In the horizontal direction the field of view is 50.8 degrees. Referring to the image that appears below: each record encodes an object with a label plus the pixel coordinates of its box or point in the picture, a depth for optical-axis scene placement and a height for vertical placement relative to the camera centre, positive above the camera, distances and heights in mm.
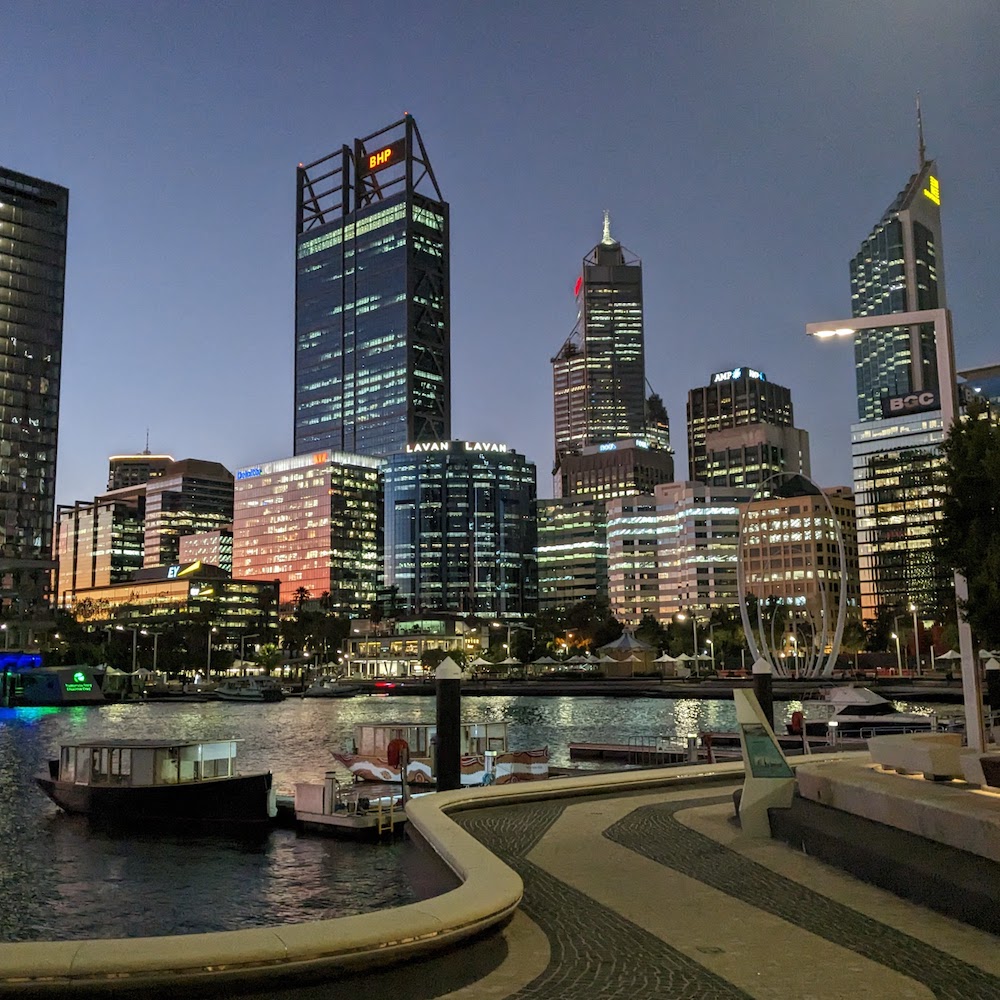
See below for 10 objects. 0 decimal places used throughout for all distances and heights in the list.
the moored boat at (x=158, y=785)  33906 -5041
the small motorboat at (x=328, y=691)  173875 -9580
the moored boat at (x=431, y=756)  38500 -4807
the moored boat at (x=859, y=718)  55438 -5502
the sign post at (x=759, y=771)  19578 -2713
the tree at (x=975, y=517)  18234 +1989
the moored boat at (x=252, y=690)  155125 -8471
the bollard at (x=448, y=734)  29188 -2830
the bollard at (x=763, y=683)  34562 -1859
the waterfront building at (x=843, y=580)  111712 +4840
